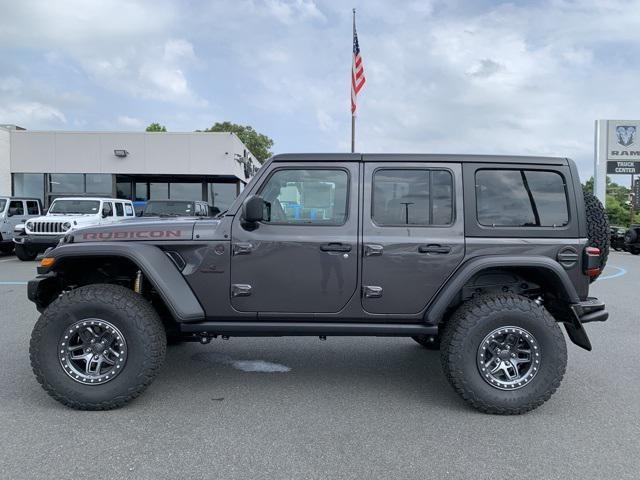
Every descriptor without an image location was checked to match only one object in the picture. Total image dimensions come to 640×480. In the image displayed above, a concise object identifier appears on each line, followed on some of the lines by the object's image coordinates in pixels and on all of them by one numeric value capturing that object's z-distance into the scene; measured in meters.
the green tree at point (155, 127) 59.34
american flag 18.62
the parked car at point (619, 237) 23.56
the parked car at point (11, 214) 15.70
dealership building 25.92
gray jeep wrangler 3.69
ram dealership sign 34.25
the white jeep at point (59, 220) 13.46
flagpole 19.49
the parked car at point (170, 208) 15.59
